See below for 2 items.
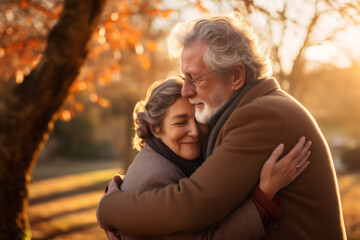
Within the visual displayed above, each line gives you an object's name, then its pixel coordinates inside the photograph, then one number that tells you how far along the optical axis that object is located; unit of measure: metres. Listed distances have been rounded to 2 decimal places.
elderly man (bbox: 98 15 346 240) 1.82
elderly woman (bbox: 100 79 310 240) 1.84
